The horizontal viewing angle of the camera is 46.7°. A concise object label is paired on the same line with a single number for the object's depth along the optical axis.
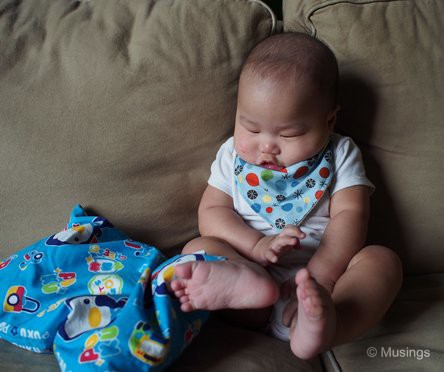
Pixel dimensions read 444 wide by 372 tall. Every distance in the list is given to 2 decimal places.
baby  0.95
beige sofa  1.15
